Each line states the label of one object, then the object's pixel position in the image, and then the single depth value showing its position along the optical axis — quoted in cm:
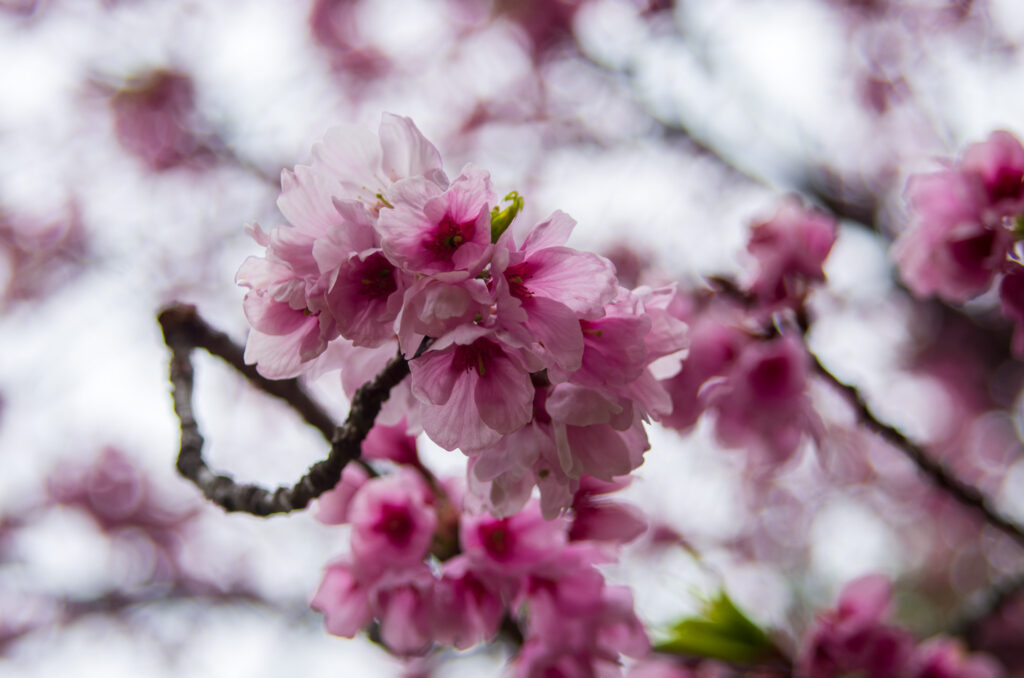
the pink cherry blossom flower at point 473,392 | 83
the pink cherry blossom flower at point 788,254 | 97
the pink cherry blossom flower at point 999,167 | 93
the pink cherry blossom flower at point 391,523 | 88
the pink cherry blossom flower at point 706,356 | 96
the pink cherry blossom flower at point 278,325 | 83
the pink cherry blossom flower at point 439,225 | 82
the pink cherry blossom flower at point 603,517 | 89
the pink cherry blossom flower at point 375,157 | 84
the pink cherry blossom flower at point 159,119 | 337
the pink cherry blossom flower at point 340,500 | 89
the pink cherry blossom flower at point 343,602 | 89
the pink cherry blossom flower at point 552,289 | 82
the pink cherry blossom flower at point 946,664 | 102
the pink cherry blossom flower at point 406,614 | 88
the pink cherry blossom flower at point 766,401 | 97
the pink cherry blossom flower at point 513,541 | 88
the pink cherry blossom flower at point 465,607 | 88
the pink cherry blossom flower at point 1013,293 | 91
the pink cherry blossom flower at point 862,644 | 99
